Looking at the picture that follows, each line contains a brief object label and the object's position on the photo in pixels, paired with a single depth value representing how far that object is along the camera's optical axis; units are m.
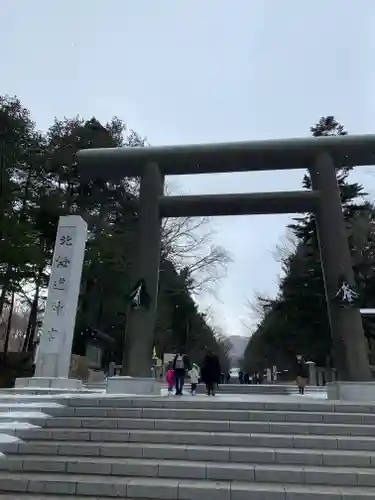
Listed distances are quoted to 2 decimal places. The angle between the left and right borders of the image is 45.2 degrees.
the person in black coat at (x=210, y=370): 13.69
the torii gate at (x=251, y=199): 11.03
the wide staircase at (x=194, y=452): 5.08
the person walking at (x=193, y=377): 14.77
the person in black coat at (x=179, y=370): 12.50
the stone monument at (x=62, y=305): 13.63
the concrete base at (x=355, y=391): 10.23
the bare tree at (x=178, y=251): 27.27
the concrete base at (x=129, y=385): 11.09
